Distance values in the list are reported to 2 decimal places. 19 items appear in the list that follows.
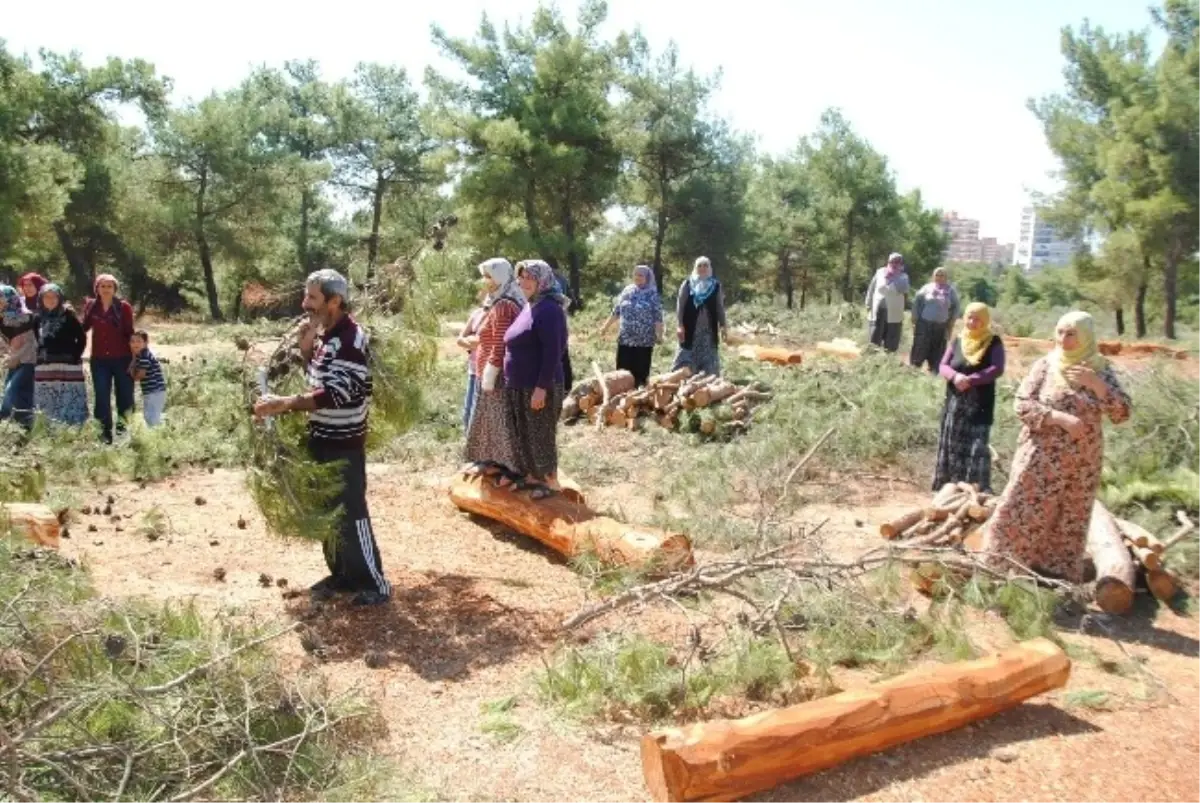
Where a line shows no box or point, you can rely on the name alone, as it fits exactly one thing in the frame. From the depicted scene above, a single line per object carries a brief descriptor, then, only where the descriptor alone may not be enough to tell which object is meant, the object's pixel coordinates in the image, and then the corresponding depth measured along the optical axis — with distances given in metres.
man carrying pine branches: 4.57
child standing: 8.73
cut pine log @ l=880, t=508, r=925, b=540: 6.28
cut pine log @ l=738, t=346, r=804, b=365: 13.92
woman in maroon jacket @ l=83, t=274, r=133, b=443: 8.18
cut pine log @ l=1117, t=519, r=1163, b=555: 5.63
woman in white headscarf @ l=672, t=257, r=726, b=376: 9.88
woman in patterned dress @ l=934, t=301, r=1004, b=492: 6.61
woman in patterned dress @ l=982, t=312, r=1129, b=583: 5.09
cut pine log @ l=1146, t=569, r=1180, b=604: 5.52
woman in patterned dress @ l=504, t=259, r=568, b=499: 5.95
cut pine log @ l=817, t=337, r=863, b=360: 16.16
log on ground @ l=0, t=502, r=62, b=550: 5.25
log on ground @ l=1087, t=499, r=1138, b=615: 5.32
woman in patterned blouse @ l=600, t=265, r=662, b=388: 9.82
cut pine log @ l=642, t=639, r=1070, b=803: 3.29
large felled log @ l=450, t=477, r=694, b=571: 5.34
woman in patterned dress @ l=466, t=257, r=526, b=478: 6.32
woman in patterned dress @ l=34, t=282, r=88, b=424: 8.07
